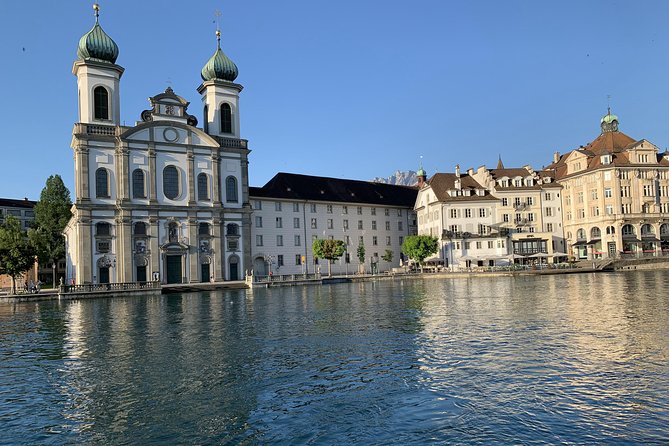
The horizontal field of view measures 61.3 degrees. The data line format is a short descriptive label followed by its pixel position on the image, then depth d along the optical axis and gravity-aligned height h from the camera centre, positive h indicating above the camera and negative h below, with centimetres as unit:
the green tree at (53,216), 8444 +842
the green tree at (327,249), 7594 +126
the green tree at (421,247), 7931 +100
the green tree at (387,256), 8888 -8
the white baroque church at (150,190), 6231 +889
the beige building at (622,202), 8069 +616
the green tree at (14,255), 5838 +180
